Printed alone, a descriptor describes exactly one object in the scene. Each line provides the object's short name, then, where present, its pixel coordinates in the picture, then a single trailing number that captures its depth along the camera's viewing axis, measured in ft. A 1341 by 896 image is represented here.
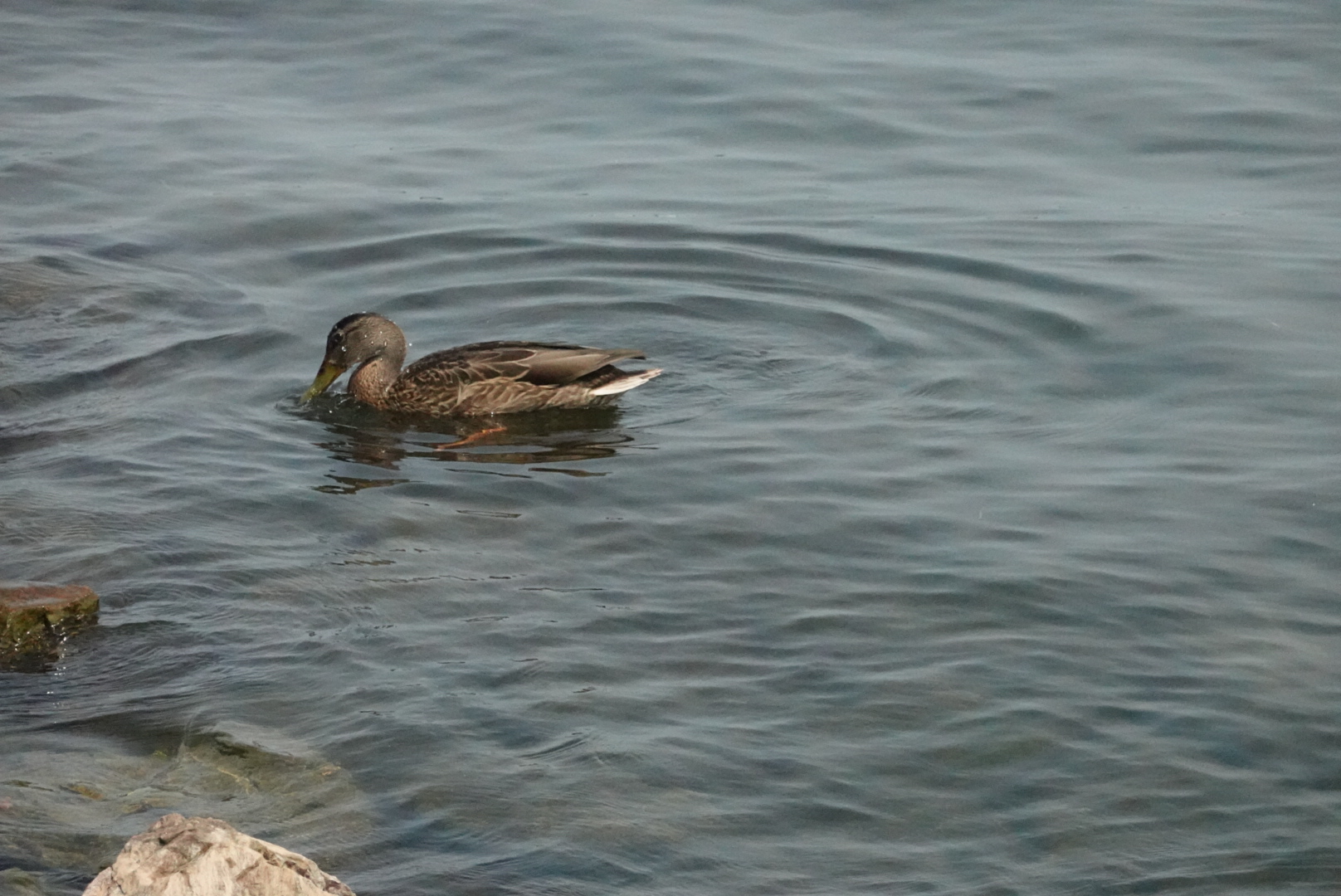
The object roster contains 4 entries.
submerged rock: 37.68
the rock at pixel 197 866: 28.50
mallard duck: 70.79
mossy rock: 46.50
